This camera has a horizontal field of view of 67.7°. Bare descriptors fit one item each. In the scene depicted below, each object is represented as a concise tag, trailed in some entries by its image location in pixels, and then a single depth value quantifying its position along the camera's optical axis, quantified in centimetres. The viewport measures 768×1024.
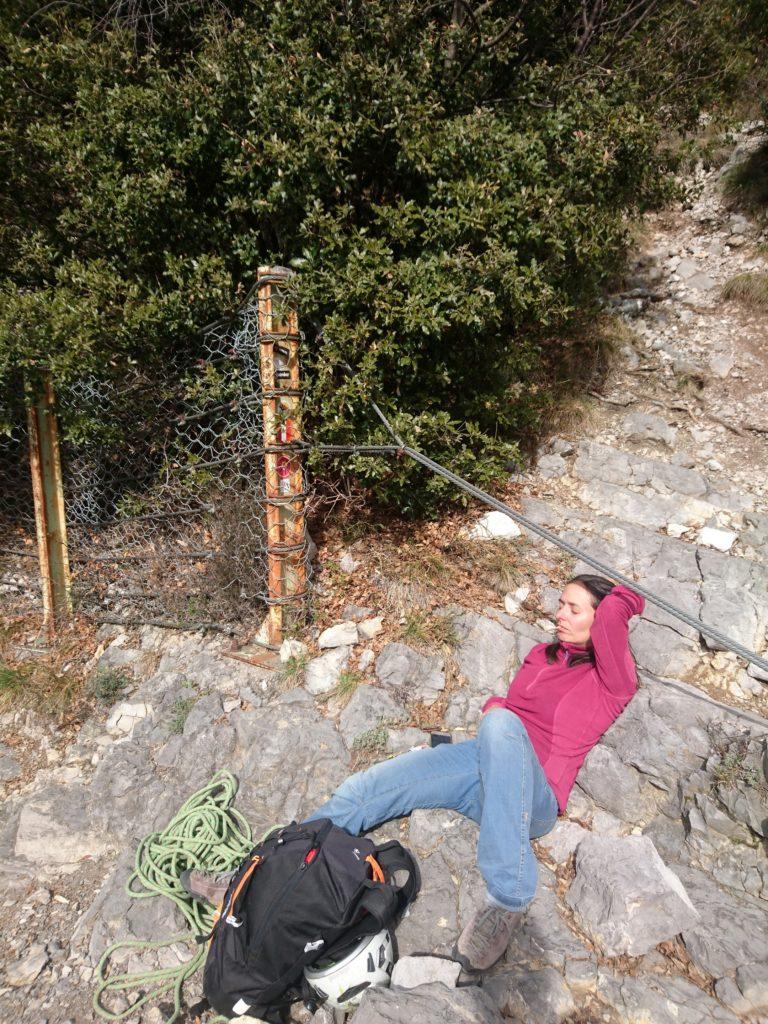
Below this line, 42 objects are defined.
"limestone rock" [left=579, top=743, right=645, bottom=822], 252
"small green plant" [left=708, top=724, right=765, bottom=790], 235
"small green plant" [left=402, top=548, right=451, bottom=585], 350
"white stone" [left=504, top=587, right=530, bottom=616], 340
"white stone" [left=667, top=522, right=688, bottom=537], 374
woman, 232
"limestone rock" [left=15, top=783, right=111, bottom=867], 289
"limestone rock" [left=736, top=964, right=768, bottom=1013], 190
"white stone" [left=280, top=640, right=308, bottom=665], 334
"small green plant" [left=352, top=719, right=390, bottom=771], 290
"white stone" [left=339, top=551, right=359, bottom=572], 368
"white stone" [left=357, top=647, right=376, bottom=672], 325
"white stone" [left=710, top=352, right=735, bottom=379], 472
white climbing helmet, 205
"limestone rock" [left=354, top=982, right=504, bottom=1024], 187
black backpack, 203
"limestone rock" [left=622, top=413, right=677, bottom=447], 444
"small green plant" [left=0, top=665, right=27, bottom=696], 367
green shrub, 314
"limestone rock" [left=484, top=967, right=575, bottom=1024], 195
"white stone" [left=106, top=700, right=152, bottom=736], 340
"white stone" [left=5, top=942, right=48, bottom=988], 239
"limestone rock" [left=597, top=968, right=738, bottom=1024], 191
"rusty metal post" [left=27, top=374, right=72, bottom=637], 369
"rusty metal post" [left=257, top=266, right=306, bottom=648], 302
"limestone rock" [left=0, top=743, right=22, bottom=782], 333
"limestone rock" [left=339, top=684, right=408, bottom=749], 298
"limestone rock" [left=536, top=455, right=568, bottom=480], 429
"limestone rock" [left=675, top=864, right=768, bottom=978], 201
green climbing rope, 232
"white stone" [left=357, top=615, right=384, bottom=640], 338
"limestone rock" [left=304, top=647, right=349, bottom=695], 322
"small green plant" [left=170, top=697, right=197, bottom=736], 322
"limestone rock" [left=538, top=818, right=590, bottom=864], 247
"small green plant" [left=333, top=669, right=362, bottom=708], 313
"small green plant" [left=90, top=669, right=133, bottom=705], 355
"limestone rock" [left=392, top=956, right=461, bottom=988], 209
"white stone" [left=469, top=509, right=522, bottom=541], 376
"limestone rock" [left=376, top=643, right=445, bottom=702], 312
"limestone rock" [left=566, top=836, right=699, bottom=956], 212
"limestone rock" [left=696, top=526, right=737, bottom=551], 358
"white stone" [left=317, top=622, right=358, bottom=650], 335
